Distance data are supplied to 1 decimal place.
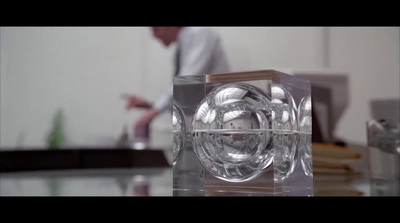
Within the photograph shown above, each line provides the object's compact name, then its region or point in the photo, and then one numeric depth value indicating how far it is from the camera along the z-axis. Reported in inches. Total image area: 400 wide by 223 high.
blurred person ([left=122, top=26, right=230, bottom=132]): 80.0
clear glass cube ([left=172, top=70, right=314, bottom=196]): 20.0
